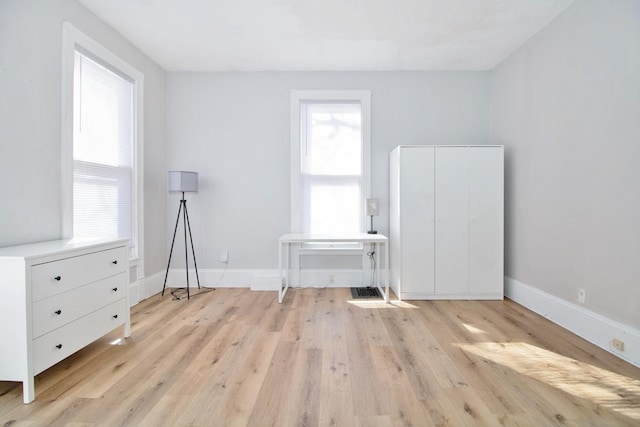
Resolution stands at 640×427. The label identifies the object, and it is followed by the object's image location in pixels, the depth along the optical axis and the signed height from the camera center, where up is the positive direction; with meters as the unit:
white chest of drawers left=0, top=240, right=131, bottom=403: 1.55 -0.52
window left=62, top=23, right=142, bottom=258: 2.40 +0.64
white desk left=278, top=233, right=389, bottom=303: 3.18 -0.29
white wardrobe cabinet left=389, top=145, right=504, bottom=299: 3.24 -0.08
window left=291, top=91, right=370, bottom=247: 3.79 +0.55
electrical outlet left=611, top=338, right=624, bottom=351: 2.03 -0.90
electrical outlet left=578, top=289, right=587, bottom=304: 2.37 -0.66
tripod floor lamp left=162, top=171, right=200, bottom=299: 3.28 +0.27
